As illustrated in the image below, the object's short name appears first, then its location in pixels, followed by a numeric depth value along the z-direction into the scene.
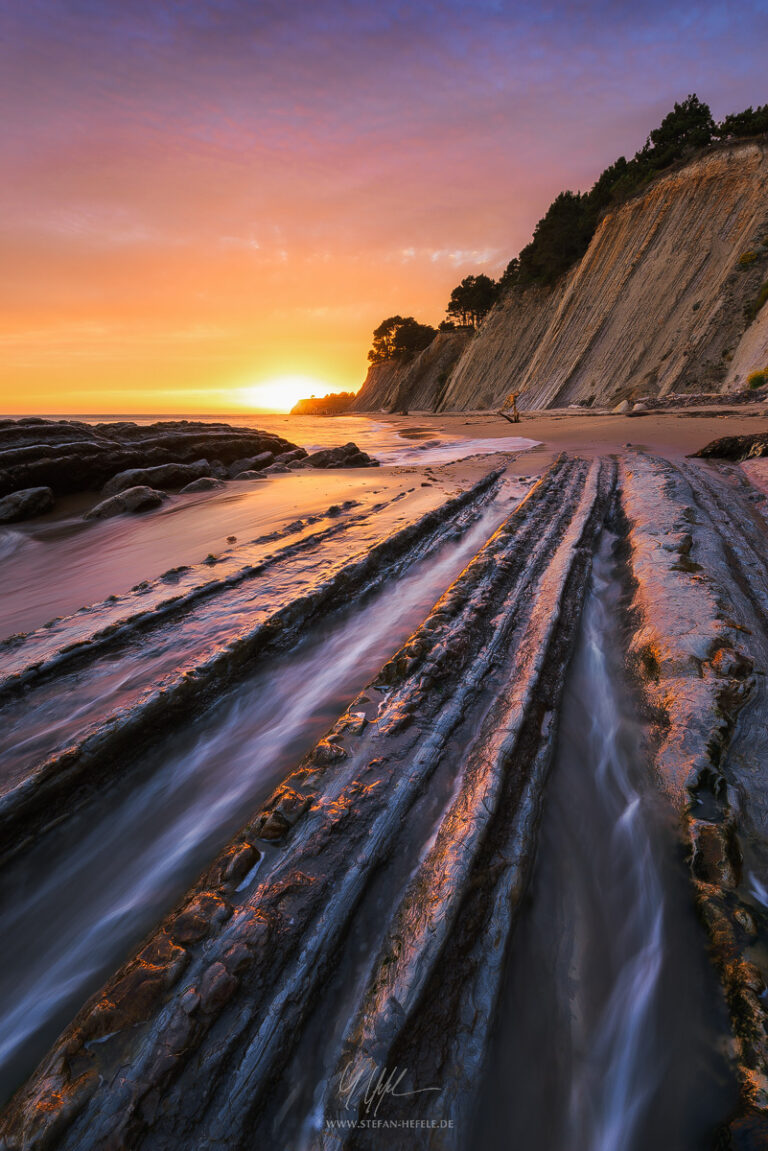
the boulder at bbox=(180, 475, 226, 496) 7.99
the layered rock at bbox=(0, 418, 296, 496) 7.98
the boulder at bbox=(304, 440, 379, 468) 10.09
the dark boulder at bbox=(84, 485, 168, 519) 6.63
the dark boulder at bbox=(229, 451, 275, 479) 10.01
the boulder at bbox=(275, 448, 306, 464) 11.08
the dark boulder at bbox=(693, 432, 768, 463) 6.92
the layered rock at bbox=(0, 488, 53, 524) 6.84
